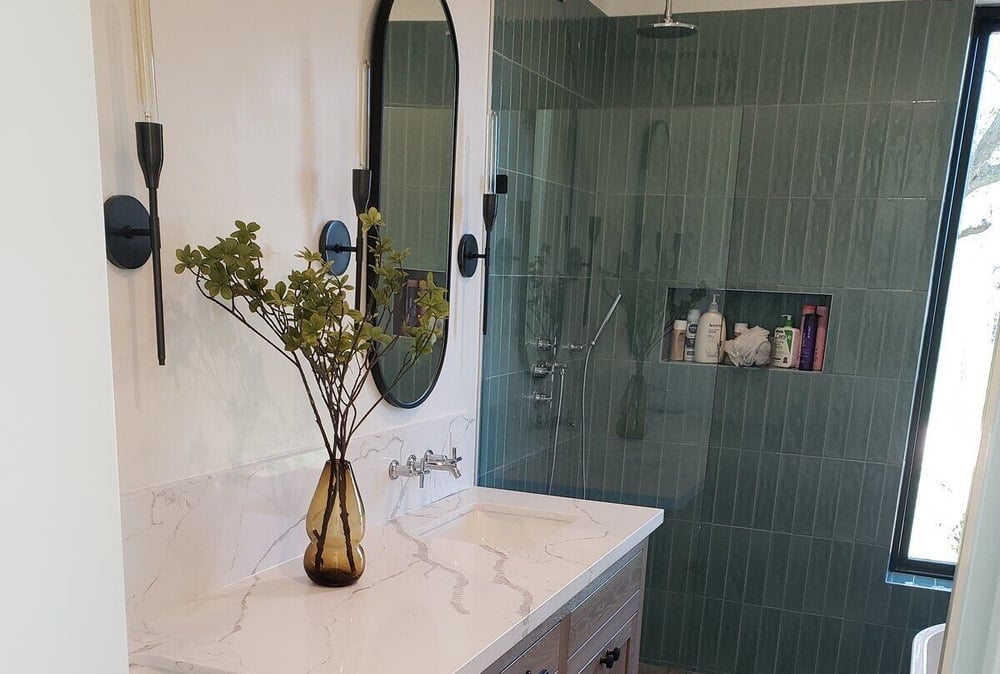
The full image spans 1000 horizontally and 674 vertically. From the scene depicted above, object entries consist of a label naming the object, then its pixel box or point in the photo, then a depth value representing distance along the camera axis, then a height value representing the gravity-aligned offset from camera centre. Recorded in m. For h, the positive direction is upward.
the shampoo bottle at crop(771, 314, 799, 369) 3.00 -0.45
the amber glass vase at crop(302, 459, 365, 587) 1.41 -0.57
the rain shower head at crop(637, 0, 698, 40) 2.91 +0.67
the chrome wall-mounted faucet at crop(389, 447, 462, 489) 1.95 -0.63
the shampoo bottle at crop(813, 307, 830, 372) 2.96 -0.41
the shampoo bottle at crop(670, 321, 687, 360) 2.71 -0.41
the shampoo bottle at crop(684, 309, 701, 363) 2.72 -0.39
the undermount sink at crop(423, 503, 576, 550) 2.00 -0.79
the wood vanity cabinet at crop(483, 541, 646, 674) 1.47 -0.87
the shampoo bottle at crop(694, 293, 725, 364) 2.74 -0.40
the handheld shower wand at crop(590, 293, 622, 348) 2.71 -0.34
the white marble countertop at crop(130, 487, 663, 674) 1.18 -0.67
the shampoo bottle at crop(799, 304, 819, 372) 2.98 -0.41
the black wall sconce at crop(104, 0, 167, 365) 1.16 -0.01
